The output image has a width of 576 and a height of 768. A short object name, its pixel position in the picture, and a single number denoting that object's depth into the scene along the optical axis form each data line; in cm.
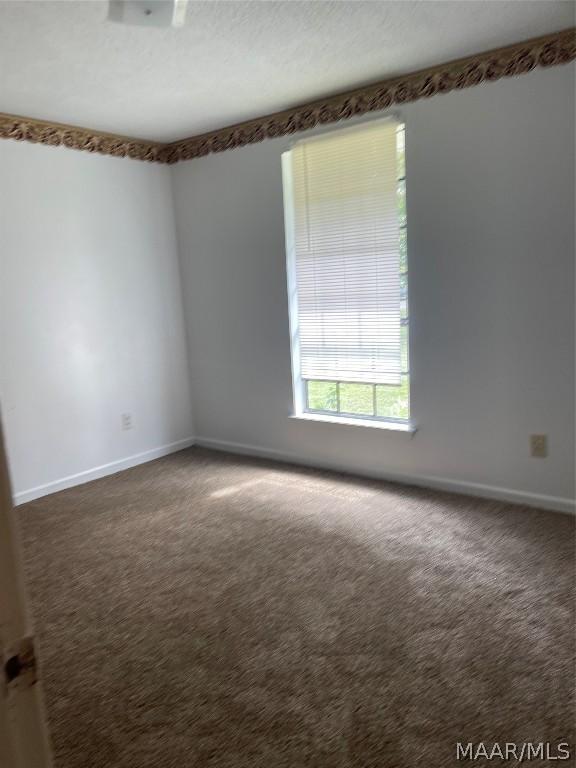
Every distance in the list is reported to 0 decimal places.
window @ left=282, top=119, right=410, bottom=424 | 337
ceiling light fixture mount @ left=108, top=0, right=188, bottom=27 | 201
